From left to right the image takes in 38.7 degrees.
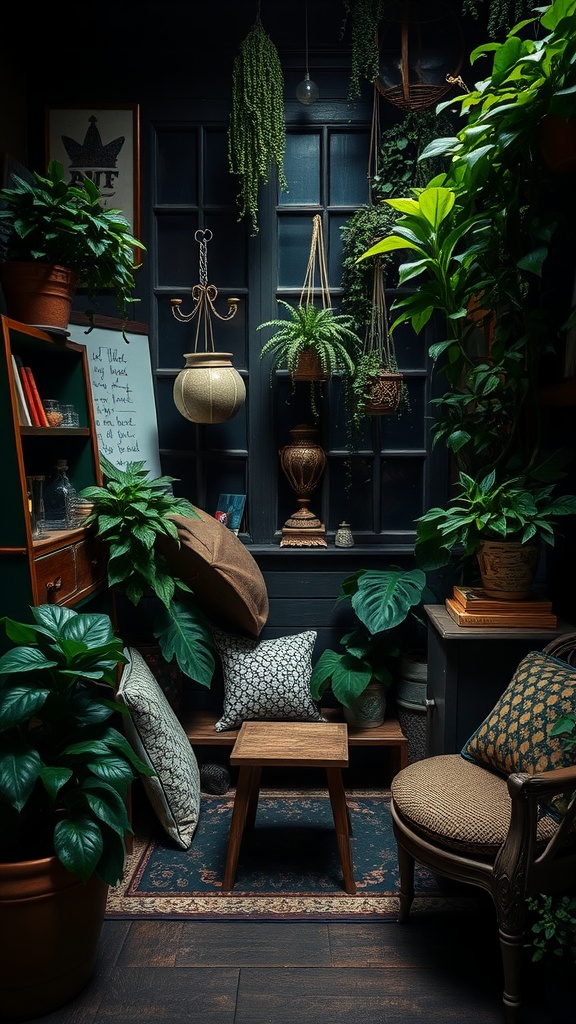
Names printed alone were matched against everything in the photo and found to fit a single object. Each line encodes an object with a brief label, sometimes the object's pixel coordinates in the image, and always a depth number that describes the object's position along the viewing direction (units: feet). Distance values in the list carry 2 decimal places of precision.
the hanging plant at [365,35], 10.31
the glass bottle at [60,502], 9.10
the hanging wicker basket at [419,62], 10.51
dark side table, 8.78
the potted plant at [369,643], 10.41
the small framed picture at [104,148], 11.43
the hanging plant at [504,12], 9.57
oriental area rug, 8.50
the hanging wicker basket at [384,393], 11.06
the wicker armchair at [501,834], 6.70
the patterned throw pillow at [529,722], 7.23
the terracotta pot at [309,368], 11.05
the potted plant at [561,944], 6.42
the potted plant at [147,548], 9.26
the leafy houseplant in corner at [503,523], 8.46
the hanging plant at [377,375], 11.03
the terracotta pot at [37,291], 8.16
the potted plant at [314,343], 10.92
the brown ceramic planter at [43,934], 6.64
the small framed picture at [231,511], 11.83
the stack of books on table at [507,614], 8.79
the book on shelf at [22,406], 8.20
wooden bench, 10.72
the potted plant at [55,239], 7.95
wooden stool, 8.71
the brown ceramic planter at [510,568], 8.79
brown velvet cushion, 10.16
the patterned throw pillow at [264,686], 10.77
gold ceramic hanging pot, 11.02
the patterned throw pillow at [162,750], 9.12
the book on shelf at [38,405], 8.50
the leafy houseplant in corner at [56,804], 6.58
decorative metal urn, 11.54
